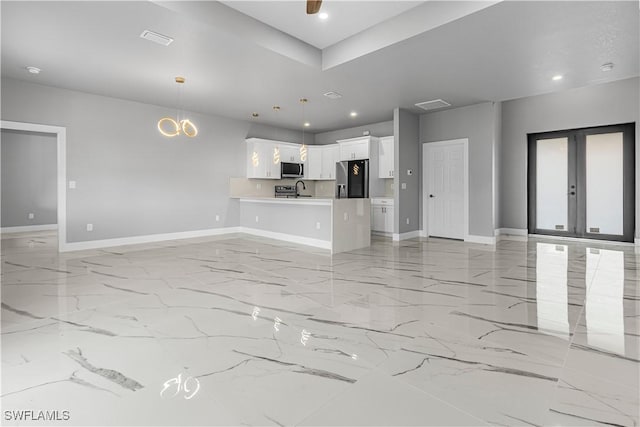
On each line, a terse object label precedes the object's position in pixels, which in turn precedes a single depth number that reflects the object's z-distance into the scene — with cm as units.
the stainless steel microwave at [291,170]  828
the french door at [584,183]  600
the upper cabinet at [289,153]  829
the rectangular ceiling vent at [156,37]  347
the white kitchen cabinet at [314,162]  877
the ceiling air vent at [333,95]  560
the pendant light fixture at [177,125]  493
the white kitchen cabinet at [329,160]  846
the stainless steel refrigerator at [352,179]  783
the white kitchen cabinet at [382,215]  718
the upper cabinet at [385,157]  742
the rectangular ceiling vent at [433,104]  605
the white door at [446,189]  661
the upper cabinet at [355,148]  761
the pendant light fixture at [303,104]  604
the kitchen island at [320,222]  531
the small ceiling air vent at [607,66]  438
